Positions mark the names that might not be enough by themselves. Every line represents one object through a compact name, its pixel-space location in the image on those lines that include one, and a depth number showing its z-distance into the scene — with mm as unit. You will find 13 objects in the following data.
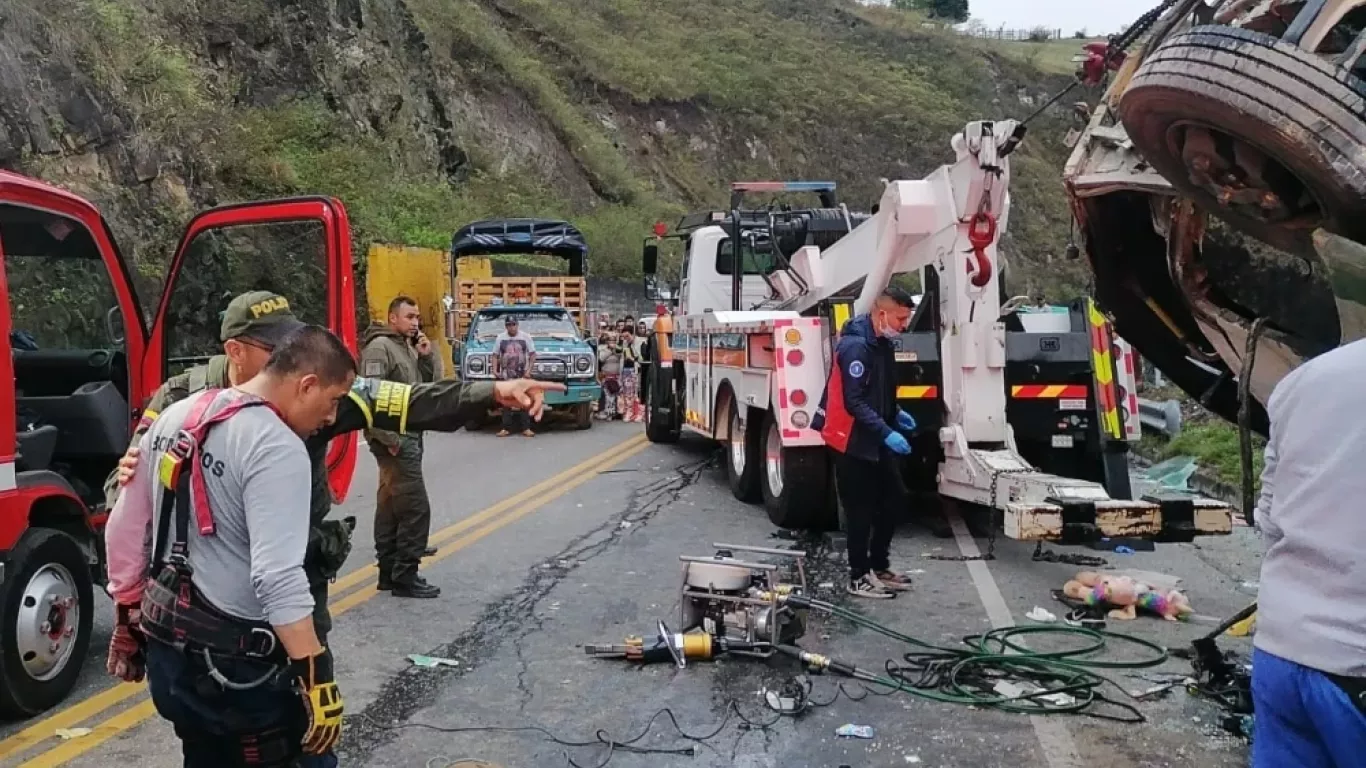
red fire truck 4906
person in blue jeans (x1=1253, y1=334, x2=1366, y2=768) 2299
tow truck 6848
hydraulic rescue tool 5785
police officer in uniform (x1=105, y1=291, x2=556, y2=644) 3316
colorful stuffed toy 6656
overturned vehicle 3301
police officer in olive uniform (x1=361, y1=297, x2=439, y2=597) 7164
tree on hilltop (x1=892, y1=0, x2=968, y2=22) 89750
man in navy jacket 7109
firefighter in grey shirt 2824
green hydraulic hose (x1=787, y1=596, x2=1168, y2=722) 5230
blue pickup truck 17016
